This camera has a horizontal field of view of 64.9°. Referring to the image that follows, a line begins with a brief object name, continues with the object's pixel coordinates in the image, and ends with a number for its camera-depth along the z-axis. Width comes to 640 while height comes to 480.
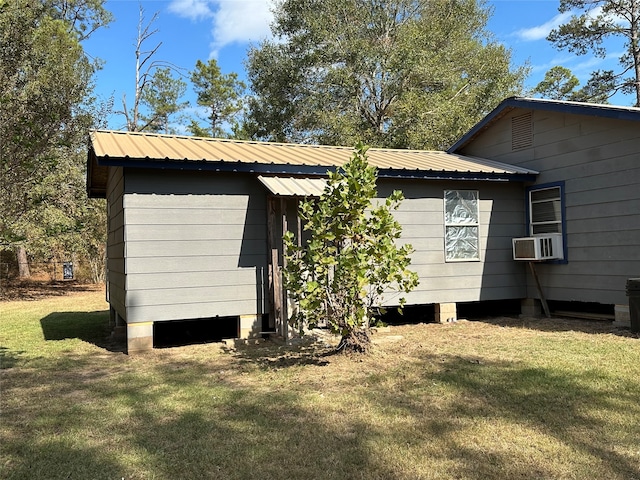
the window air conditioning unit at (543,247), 8.30
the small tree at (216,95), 28.44
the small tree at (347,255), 5.33
